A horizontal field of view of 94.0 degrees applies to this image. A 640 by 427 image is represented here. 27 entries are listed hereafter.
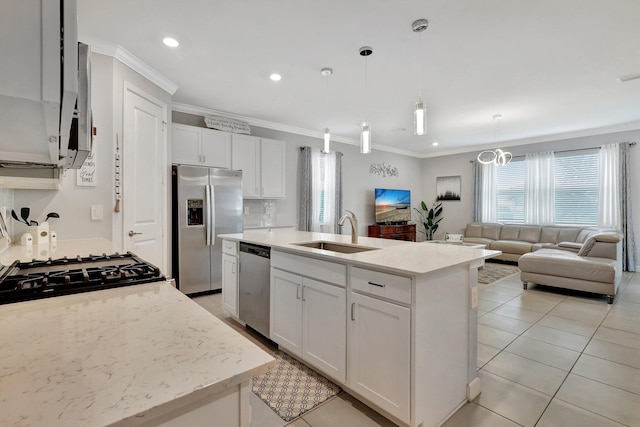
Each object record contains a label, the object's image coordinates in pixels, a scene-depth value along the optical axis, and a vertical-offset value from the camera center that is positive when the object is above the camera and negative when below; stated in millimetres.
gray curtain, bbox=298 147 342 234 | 5469 +381
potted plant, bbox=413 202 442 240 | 7691 -157
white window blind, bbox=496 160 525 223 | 6555 +449
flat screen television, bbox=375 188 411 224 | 6840 +123
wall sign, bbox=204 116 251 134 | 4328 +1294
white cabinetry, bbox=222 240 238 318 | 2959 -690
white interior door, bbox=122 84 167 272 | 2883 +358
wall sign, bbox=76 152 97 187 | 2547 +311
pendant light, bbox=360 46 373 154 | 2701 +723
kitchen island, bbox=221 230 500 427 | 1500 -654
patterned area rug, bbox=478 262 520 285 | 4747 -1070
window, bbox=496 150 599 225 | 5668 +483
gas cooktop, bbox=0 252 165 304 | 1046 -275
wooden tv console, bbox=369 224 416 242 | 6684 -470
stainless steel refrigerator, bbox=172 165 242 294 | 3752 -140
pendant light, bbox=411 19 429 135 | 2236 +746
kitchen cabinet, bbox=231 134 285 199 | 4531 +726
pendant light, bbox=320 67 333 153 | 3074 +1464
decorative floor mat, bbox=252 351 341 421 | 1800 -1175
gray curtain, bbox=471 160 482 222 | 7086 +462
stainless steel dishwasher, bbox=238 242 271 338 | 2539 -678
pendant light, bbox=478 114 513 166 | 4871 +925
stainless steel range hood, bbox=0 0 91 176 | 496 +261
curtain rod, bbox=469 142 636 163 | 5238 +1203
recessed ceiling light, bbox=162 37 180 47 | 2566 +1474
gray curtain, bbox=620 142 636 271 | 5195 -66
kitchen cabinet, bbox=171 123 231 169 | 3943 +883
